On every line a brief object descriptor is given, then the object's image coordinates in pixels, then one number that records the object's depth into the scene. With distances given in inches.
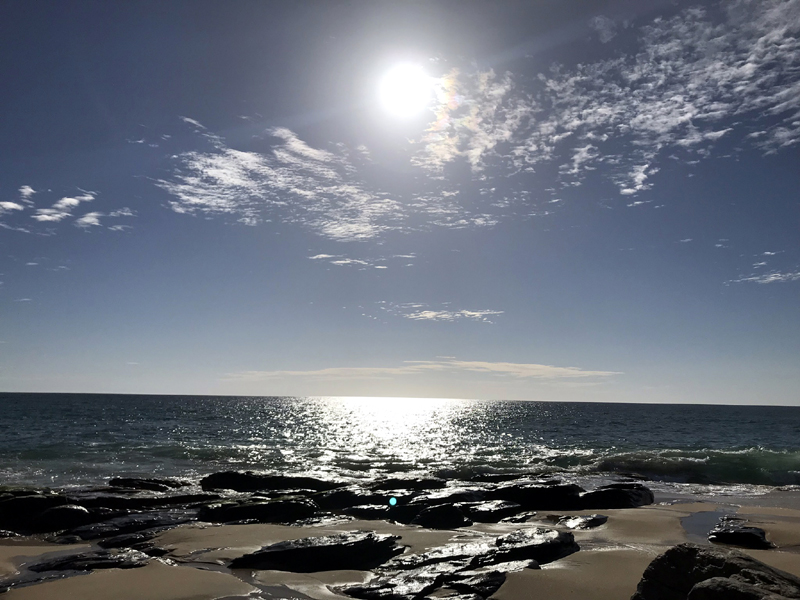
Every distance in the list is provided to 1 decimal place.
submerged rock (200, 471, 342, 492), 837.8
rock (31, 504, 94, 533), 557.3
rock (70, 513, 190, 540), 531.8
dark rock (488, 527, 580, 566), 414.0
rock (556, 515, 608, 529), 583.2
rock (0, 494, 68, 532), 562.9
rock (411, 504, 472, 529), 571.7
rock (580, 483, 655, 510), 722.2
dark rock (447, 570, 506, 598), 348.8
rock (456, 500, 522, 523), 620.1
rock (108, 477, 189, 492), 808.3
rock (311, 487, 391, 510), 688.6
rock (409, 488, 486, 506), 664.4
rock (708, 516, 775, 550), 491.8
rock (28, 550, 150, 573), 404.5
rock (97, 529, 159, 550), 487.2
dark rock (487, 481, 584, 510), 706.8
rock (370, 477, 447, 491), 815.1
